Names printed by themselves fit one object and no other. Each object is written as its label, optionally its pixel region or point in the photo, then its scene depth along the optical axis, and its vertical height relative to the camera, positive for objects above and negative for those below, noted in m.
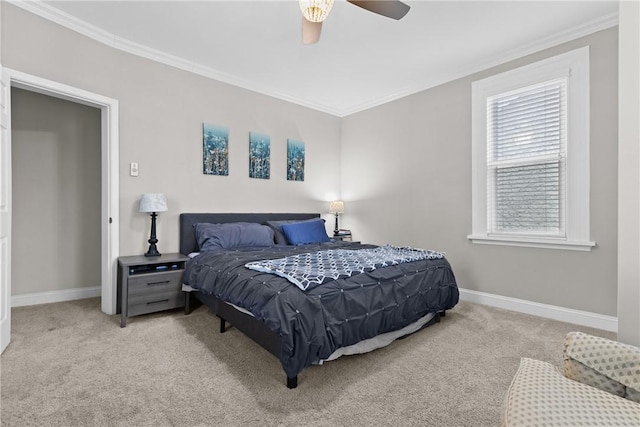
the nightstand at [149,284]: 2.86 -0.70
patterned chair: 0.87 -0.56
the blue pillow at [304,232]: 3.94 -0.27
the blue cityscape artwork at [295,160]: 4.72 +0.80
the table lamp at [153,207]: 3.17 +0.05
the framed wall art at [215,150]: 3.87 +0.79
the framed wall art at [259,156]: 4.29 +0.79
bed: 1.80 -0.62
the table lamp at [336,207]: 5.00 +0.08
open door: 2.33 +0.01
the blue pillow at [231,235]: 3.41 -0.27
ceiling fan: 1.94 +1.36
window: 2.96 +0.61
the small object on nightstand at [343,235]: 4.92 -0.37
